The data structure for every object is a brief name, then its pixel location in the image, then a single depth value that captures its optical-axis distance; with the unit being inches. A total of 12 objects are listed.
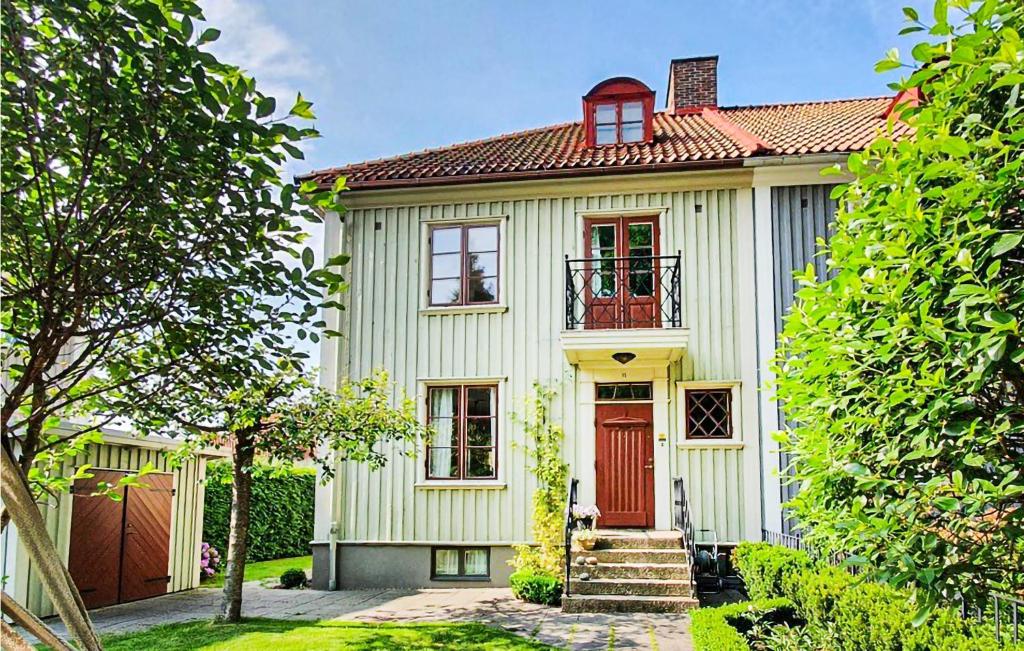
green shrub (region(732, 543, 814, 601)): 316.8
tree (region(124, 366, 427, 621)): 350.3
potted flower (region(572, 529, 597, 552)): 446.9
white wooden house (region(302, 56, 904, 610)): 491.2
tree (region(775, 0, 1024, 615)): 127.1
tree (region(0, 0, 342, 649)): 105.5
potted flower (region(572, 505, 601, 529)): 459.2
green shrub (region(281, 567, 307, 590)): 514.9
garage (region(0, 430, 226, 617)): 408.2
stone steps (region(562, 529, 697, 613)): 400.8
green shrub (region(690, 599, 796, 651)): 283.5
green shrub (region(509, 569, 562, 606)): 421.4
